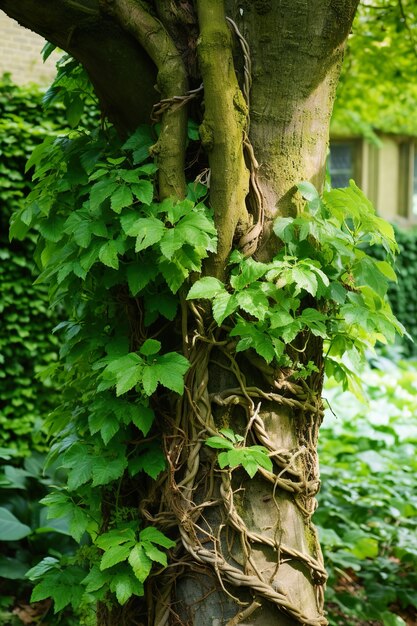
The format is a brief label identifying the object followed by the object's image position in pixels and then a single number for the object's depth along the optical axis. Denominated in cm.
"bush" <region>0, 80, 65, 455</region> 541
